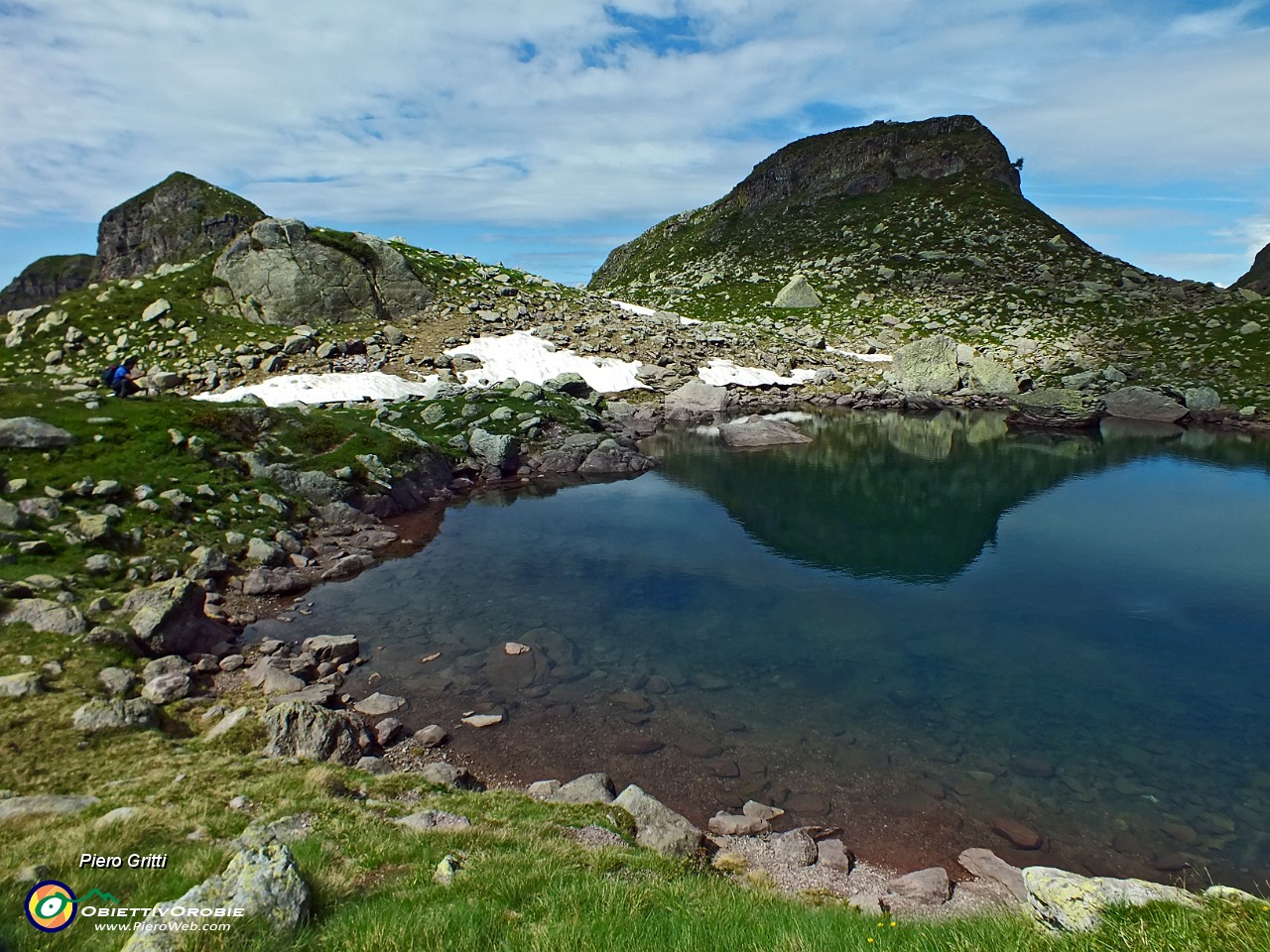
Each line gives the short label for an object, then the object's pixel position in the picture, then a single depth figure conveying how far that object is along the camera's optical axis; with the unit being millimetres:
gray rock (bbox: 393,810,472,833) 13898
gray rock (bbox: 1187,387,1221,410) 74688
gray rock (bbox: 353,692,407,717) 21875
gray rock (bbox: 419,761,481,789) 18031
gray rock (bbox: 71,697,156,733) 17609
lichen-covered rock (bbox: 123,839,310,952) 8023
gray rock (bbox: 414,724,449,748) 20484
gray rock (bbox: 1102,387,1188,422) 74938
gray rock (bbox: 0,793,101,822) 12992
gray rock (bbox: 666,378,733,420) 75188
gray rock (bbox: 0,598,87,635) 21438
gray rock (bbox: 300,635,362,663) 24844
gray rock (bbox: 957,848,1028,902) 14803
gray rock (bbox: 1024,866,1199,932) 8430
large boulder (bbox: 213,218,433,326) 72562
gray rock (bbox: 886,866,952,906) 14461
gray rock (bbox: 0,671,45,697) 18125
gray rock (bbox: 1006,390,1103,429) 73062
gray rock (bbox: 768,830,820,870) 15719
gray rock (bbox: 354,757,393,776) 18281
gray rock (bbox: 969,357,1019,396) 85562
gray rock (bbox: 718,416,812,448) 64625
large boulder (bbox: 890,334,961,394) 87438
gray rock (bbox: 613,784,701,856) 15328
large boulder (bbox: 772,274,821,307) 122312
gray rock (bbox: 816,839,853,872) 15688
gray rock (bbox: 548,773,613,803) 17562
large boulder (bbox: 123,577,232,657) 23188
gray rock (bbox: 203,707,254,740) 18500
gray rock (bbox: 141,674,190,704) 20562
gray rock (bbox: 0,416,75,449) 30406
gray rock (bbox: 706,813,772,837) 16844
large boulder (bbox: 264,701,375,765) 18344
